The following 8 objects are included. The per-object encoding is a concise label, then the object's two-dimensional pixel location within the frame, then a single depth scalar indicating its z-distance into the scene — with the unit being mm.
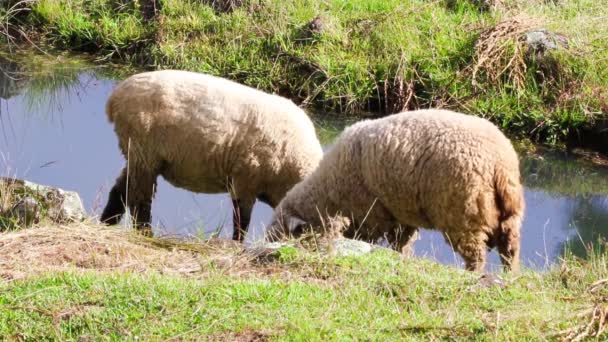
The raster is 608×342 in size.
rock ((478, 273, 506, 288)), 12117
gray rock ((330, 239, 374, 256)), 13316
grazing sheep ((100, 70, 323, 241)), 18328
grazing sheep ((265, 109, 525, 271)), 14898
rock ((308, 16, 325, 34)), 29953
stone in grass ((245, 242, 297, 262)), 12922
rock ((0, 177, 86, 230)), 15406
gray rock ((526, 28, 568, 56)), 28203
